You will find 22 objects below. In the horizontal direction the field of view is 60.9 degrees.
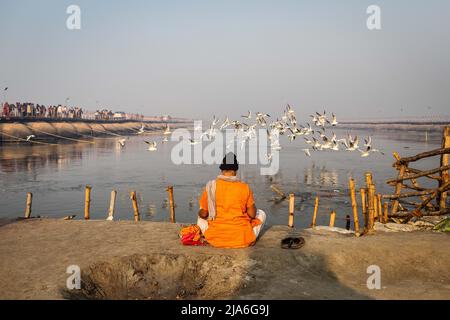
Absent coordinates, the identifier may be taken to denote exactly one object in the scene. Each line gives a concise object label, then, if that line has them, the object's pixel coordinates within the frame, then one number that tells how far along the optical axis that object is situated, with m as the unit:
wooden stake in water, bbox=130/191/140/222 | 12.54
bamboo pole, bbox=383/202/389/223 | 11.66
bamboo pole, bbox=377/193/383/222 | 11.79
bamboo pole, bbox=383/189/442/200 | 10.78
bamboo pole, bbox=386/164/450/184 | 10.36
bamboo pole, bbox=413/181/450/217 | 10.40
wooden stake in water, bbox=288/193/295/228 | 11.45
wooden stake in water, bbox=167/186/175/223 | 12.36
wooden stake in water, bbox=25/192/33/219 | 12.34
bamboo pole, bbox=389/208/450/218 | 10.70
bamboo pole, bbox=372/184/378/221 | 12.03
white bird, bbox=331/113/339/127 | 26.72
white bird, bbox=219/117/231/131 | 30.23
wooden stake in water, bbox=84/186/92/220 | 11.96
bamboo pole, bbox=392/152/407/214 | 11.52
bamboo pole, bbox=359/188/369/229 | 10.24
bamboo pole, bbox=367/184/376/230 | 10.06
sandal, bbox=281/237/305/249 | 7.45
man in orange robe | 6.82
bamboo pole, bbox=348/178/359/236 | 11.25
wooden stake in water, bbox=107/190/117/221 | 12.75
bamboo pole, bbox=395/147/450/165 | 10.57
